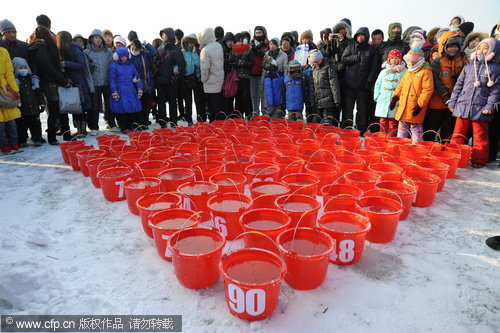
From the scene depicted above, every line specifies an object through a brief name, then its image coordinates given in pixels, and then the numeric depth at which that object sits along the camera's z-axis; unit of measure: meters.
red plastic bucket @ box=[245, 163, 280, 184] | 3.87
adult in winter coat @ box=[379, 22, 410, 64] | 6.48
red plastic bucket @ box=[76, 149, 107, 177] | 4.68
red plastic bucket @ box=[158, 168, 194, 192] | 3.68
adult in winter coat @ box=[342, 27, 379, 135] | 6.58
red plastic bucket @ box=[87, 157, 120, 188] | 4.23
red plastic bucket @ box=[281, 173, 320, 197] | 3.46
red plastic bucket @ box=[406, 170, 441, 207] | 3.64
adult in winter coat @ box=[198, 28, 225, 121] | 7.42
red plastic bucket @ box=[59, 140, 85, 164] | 5.23
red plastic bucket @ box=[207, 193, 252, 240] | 2.87
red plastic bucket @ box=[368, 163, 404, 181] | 3.77
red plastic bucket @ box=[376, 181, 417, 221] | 3.28
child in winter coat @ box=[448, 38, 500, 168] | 4.65
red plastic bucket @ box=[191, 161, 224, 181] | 4.00
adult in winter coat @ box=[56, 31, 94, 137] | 6.30
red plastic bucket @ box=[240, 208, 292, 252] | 2.52
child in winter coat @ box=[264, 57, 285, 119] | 7.39
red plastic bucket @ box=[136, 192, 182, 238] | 2.97
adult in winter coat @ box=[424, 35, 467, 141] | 5.38
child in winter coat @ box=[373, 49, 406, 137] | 5.88
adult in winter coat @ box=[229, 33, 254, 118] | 7.76
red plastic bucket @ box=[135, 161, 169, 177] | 3.94
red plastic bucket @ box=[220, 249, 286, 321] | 1.93
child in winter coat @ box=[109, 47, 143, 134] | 6.96
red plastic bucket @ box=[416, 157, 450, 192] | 4.06
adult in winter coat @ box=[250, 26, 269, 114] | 8.05
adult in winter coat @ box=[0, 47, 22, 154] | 5.22
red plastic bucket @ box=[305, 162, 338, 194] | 3.92
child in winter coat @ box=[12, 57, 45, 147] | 5.67
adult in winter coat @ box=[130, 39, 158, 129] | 7.45
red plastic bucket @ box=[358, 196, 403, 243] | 2.84
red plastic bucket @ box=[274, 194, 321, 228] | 2.86
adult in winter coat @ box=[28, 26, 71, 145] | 5.88
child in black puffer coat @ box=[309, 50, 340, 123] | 6.62
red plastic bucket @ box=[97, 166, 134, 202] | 3.83
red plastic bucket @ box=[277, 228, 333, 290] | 2.19
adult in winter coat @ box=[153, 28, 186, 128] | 7.62
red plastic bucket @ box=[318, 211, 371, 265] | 2.49
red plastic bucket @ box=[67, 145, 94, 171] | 4.95
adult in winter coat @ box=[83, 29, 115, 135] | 7.03
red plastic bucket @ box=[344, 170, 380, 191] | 3.67
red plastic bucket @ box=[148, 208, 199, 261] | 2.55
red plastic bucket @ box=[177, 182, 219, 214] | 3.30
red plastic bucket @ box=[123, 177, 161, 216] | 3.41
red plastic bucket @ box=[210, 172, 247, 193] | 3.50
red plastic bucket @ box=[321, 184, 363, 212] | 3.17
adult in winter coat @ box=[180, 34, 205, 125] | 7.87
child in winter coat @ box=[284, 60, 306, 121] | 7.02
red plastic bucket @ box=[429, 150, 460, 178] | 4.44
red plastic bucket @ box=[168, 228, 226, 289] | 2.21
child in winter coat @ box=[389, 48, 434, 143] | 5.30
